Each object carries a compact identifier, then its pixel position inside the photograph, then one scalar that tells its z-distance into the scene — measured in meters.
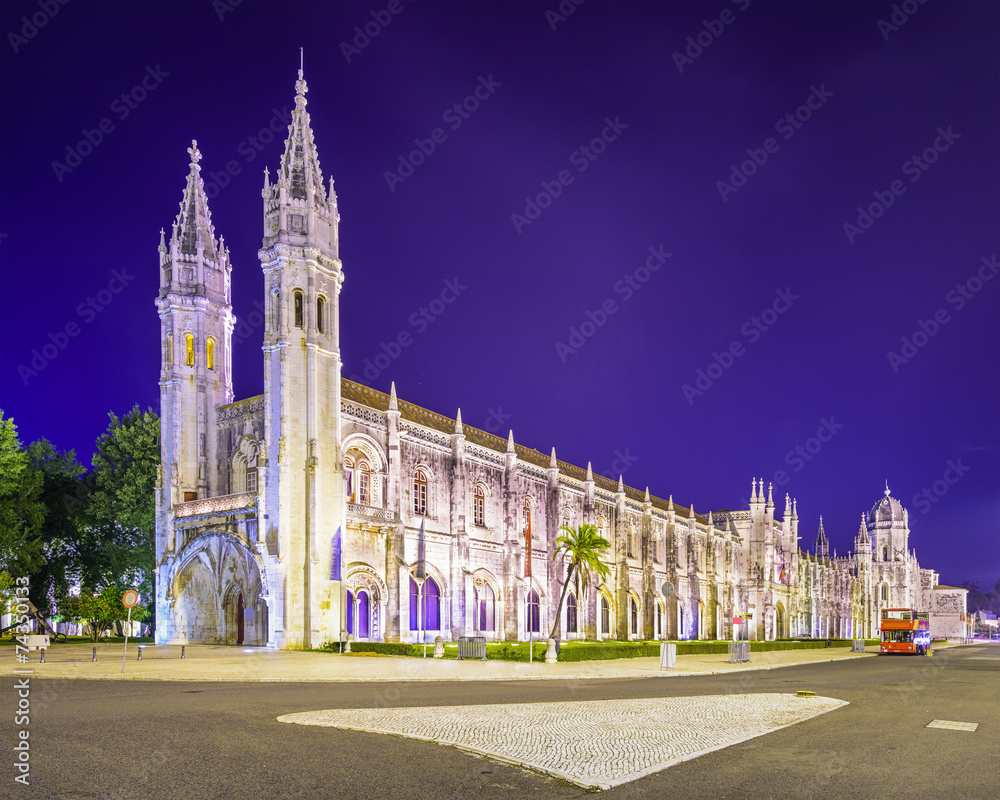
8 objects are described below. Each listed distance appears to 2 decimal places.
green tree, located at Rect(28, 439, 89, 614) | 50.47
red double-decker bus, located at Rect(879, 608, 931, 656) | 54.66
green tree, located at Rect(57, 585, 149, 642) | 46.56
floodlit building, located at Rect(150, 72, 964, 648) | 39.19
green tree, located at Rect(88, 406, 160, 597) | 49.72
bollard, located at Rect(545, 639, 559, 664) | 32.84
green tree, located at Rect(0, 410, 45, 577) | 42.22
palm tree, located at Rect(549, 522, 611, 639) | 49.41
